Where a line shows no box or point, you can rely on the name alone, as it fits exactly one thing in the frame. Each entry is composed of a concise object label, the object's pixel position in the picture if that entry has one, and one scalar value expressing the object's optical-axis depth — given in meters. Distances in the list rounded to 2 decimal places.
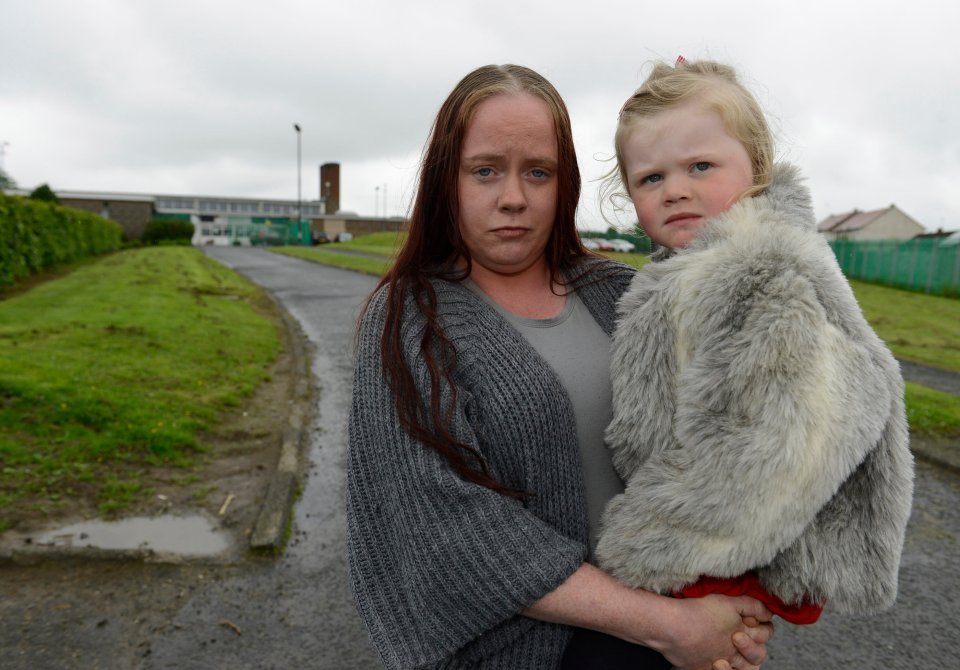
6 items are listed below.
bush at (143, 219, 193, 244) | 59.94
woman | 1.46
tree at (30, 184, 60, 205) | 41.92
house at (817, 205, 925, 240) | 50.75
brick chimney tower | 97.56
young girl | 1.31
